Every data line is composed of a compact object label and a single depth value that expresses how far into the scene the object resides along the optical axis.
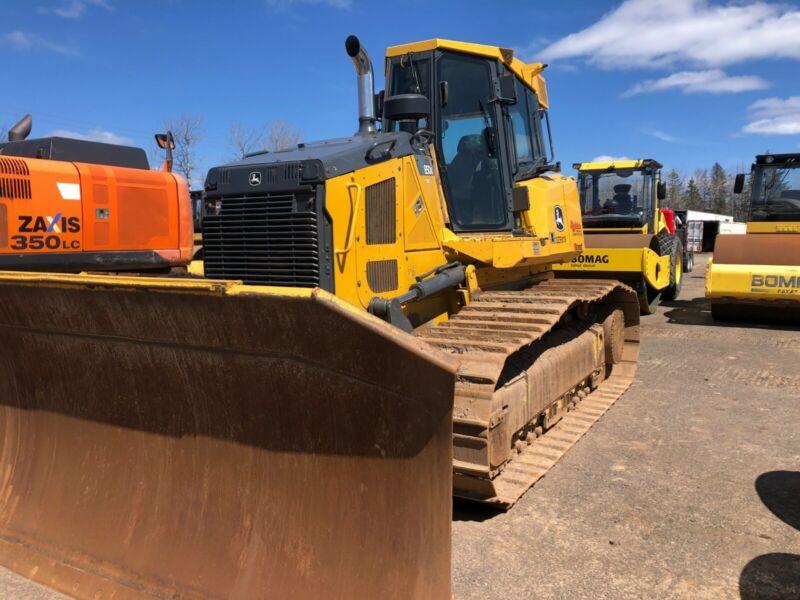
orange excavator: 6.01
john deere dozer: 2.50
